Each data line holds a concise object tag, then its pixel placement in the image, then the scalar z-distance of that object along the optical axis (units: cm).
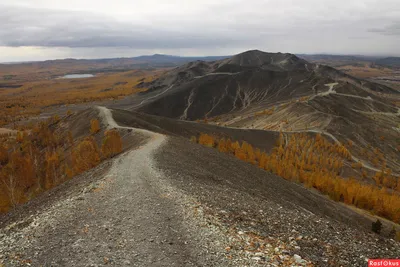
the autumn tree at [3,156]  6003
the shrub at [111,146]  3895
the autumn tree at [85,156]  3819
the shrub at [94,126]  5781
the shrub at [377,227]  3219
